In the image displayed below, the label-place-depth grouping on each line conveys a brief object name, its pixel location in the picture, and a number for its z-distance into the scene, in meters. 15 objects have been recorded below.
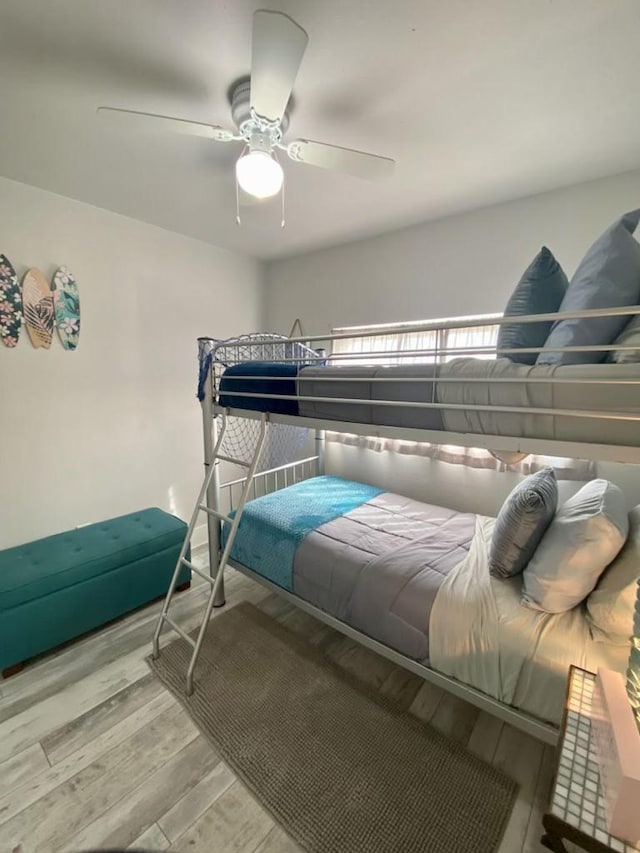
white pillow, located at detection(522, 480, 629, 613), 1.26
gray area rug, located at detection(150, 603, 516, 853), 1.23
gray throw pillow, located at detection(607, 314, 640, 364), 0.95
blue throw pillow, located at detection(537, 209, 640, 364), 1.04
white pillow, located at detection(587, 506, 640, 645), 1.20
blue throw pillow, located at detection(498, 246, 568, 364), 1.30
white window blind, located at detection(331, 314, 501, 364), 2.49
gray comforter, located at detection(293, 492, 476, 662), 1.57
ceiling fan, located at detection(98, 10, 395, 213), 0.96
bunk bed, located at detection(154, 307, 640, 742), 1.00
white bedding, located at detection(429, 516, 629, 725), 1.22
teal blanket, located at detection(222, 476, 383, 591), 2.10
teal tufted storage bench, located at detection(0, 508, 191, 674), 1.81
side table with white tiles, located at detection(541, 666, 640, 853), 0.79
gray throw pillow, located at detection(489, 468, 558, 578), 1.50
